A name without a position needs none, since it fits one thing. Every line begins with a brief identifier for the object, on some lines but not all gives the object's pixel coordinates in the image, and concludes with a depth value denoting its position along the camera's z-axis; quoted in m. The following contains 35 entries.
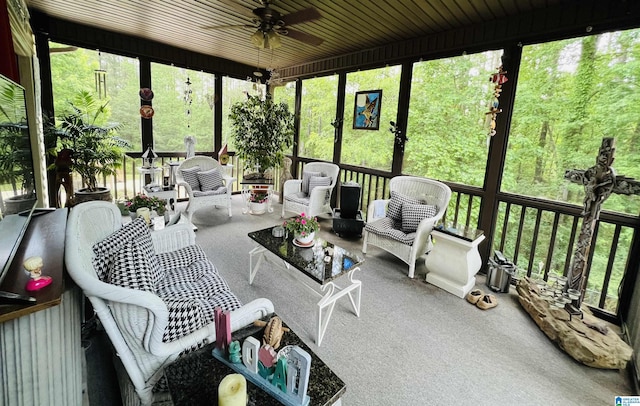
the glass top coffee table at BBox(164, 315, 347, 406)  1.10
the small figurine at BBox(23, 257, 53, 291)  1.10
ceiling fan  2.51
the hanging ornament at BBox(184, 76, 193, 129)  5.45
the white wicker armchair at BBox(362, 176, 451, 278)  3.25
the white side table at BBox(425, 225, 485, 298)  2.90
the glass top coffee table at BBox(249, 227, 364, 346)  2.20
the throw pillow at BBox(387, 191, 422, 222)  3.62
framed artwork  4.54
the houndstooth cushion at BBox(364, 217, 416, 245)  3.26
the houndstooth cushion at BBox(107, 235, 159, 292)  1.37
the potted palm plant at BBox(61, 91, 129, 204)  4.04
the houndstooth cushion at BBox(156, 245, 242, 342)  1.43
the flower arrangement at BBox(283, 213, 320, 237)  2.66
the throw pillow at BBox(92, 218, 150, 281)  1.49
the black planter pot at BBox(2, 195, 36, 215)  1.28
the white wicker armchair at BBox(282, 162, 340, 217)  4.65
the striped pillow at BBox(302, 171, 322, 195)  5.03
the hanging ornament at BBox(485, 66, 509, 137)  3.15
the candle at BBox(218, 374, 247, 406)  0.95
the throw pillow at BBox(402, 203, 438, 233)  3.35
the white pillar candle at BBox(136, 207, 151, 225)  2.56
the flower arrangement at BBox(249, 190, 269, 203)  5.24
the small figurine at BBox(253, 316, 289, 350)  1.35
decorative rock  2.05
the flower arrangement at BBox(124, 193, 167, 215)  2.80
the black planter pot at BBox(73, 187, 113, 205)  4.08
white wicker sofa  1.25
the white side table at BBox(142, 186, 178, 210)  4.17
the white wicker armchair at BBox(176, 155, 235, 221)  4.46
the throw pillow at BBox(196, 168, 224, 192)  4.76
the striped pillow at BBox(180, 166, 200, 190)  4.65
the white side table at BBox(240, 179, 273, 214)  5.25
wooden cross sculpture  2.23
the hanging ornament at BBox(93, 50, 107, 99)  4.60
